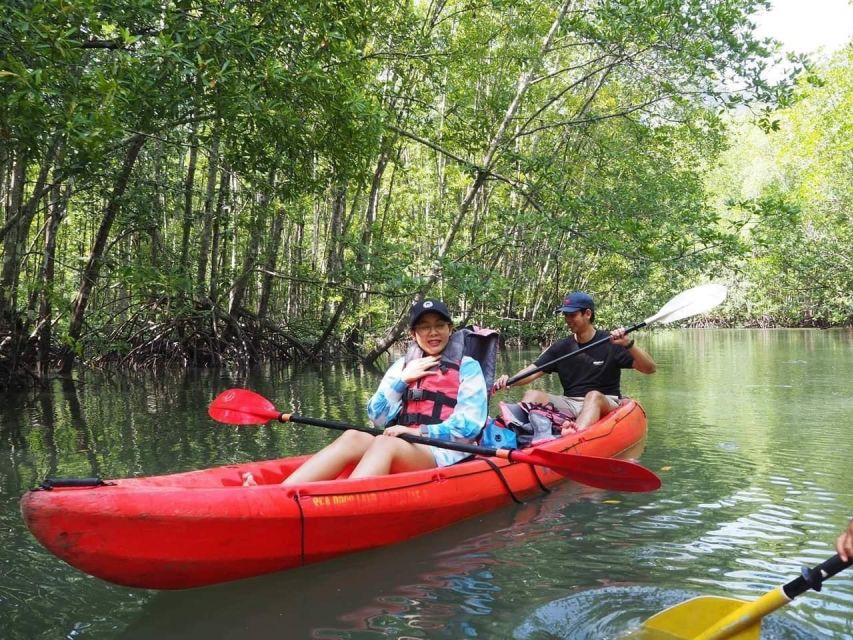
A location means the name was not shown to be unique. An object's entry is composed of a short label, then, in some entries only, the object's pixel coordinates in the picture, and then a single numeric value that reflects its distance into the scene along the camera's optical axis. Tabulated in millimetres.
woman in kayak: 3939
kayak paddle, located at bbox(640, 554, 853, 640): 2304
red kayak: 2793
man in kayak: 5840
